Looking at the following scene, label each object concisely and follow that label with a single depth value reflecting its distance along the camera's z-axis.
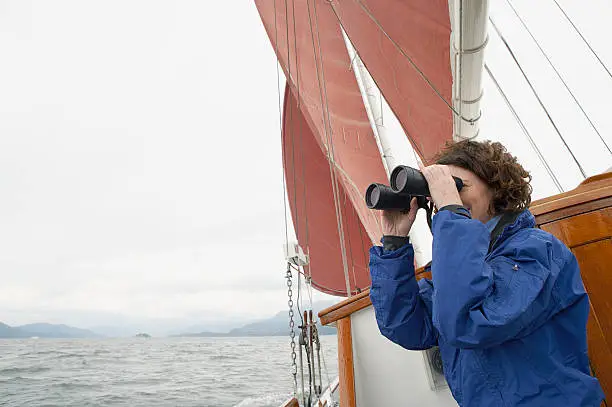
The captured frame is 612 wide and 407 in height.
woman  0.61
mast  1.78
